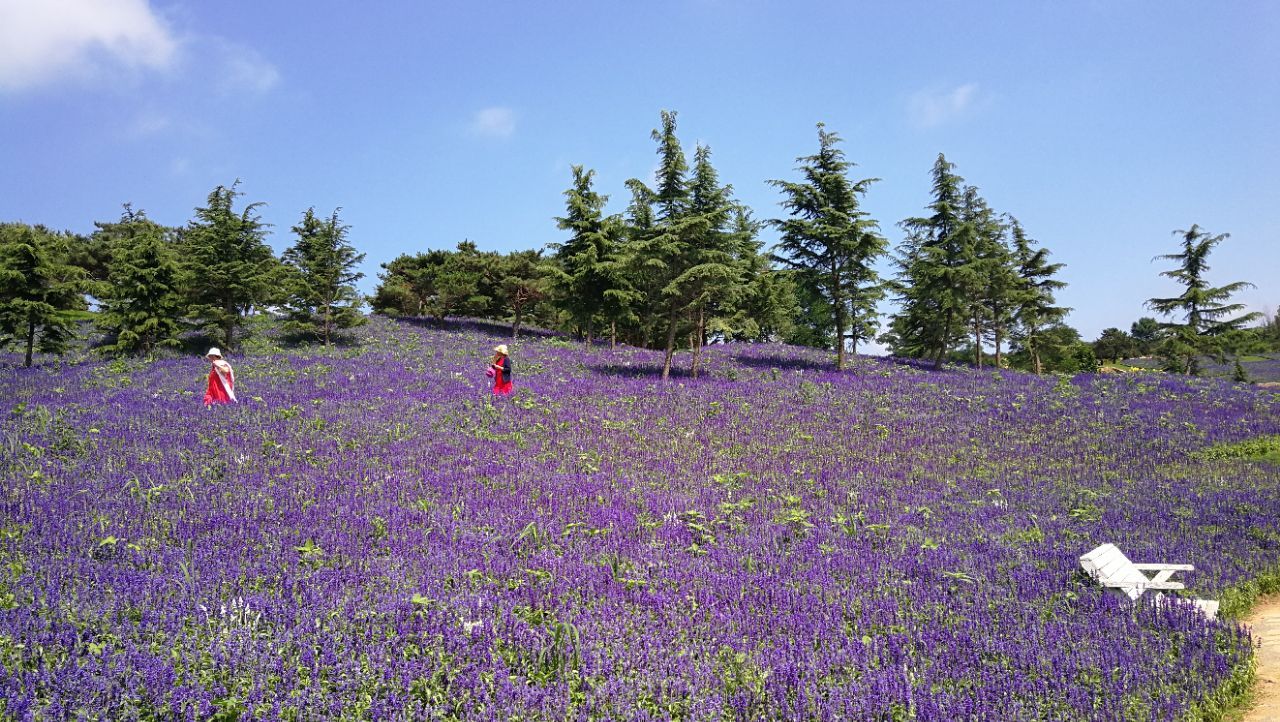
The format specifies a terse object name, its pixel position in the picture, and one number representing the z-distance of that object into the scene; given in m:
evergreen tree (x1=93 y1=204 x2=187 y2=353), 24.27
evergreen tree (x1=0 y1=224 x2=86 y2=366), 22.41
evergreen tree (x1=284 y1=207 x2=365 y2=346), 29.72
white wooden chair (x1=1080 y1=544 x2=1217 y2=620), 6.00
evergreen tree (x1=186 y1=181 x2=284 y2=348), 26.34
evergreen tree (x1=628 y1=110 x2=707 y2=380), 21.56
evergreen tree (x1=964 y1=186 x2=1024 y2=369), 33.22
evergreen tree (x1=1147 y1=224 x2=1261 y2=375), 38.84
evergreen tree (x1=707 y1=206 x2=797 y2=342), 39.19
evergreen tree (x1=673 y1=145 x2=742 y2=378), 21.59
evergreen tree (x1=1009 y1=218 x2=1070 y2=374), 38.25
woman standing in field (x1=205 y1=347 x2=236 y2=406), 13.98
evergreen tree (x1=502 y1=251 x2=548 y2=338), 36.78
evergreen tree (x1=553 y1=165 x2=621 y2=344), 32.66
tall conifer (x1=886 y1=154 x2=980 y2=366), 30.64
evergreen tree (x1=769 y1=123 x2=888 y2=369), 27.11
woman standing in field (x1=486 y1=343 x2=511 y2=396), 16.86
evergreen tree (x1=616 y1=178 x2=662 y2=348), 22.45
